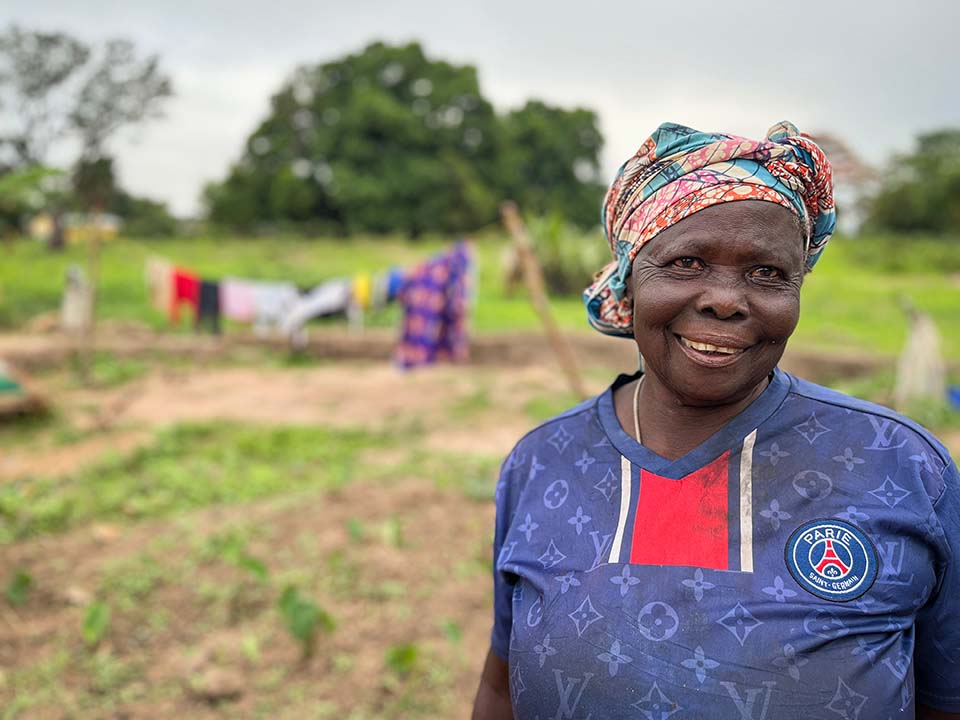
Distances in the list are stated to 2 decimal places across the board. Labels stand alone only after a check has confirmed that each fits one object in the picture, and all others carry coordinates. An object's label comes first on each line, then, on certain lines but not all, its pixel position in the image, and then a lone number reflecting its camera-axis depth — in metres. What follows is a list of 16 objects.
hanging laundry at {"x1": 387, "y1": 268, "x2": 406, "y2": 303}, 9.70
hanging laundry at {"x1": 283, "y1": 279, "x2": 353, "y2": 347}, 10.45
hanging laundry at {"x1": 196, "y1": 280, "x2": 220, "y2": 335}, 10.38
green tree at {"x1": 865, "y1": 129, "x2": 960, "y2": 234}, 20.98
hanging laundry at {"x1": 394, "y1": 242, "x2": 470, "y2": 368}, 8.24
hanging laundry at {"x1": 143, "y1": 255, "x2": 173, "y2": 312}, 10.48
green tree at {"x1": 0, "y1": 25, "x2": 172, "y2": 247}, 17.39
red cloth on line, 10.39
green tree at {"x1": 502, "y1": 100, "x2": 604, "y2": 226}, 30.11
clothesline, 10.31
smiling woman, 0.98
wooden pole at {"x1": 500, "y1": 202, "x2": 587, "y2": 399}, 5.12
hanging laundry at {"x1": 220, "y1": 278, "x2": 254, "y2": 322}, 10.43
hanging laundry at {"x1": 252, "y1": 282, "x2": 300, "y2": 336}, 10.52
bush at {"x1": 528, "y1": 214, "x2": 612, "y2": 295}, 15.25
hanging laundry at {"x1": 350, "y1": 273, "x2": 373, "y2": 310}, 10.30
